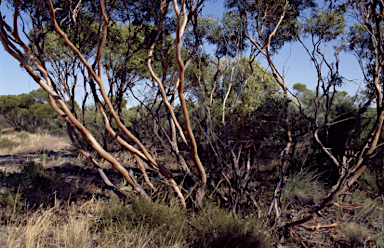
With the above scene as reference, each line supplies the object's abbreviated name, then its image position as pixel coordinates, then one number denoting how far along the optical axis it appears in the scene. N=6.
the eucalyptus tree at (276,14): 4.91
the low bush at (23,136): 12.66
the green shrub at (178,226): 2.47
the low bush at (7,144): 9.09
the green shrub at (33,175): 4.06
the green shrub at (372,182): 4.68
